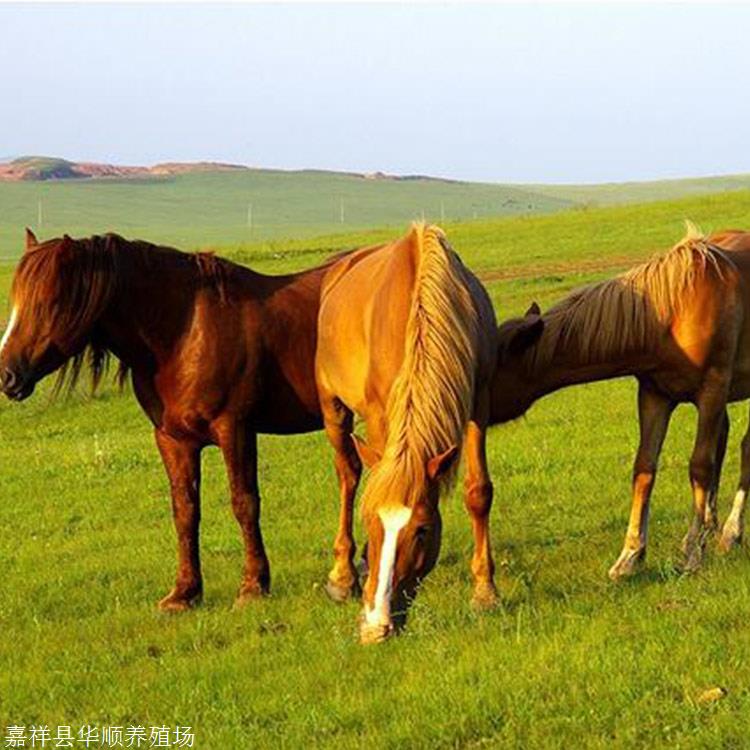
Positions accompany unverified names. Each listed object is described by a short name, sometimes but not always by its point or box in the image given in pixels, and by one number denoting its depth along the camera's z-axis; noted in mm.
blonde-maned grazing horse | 11250
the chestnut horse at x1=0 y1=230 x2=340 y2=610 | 14133
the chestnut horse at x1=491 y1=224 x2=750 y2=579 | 14922
